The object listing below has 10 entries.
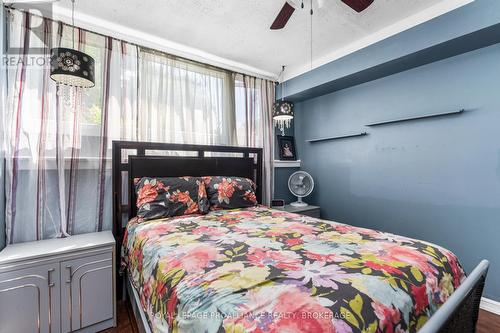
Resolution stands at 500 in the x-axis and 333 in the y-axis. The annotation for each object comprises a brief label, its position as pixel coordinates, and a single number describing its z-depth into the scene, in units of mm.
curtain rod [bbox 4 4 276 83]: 1788
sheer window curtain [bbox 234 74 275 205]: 3057
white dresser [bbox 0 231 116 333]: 1433
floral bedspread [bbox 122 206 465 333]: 711
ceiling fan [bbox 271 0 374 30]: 1407
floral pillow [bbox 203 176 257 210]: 2346
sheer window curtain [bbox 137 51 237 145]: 2361
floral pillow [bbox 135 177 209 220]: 1967
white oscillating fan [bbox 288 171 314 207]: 3174
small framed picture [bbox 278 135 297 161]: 3486
